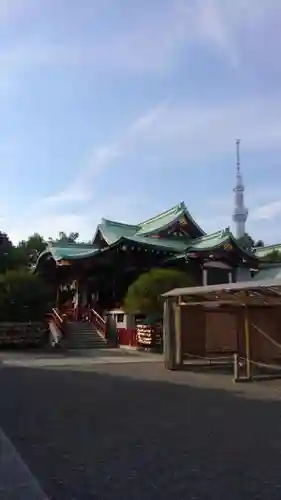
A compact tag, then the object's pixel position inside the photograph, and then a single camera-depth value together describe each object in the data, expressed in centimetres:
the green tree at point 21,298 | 2941
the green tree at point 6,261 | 3624
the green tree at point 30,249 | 4088
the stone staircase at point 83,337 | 2809
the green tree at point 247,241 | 6095
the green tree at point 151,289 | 2752
